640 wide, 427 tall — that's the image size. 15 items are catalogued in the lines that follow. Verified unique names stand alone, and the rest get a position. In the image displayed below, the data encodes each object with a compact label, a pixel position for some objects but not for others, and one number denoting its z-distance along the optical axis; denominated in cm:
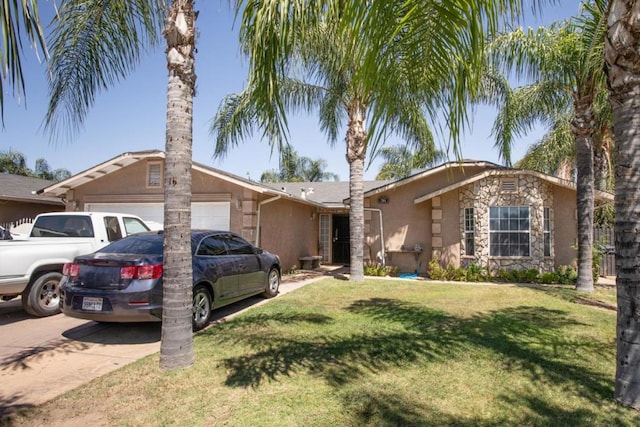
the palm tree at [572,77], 1071
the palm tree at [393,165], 2533
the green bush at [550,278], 1313
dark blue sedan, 613
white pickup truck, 723
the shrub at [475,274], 1386
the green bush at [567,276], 1295
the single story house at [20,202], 1730
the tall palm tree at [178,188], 495
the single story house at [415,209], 1396
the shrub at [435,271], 1420
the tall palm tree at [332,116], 1173
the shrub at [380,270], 1503
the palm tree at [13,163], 4159
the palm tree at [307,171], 4331
